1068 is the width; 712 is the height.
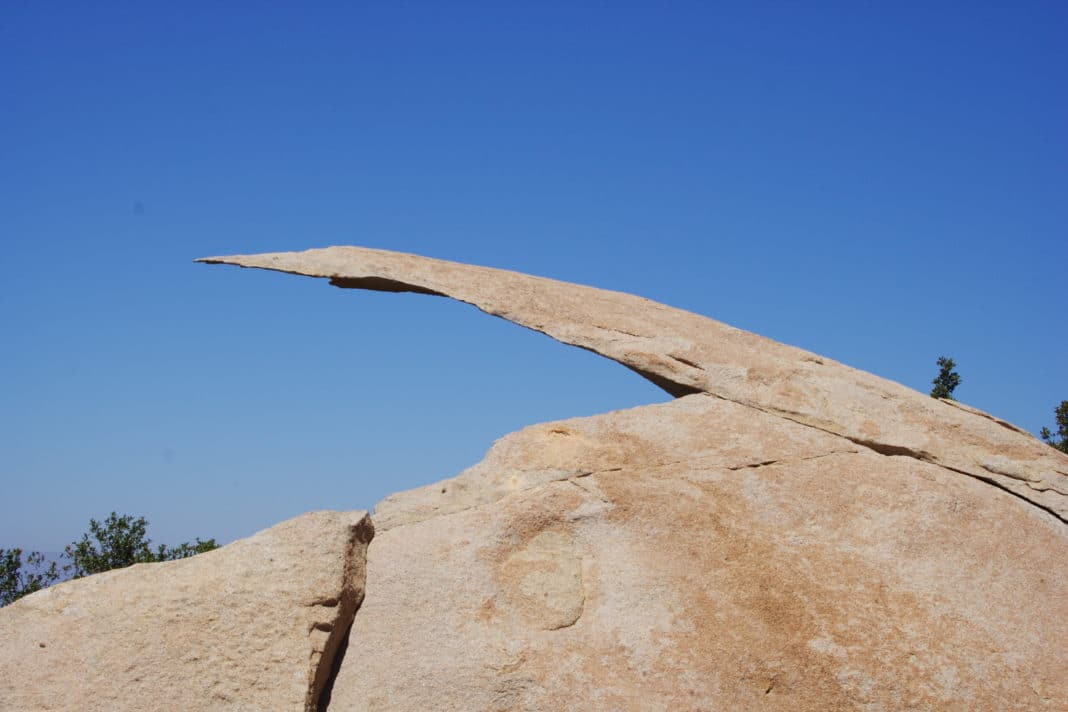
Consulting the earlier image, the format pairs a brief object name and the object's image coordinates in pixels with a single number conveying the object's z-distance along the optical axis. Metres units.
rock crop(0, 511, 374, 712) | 6.30
